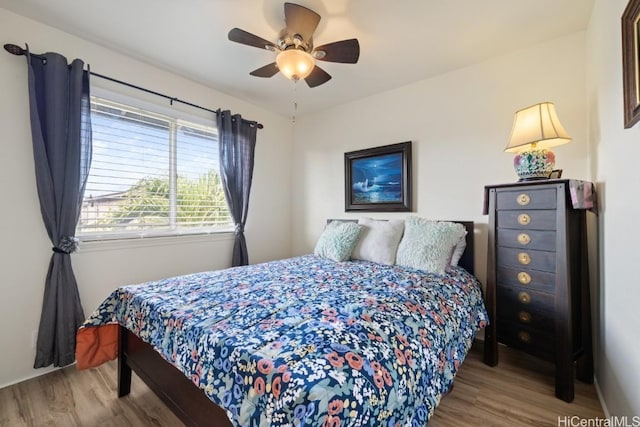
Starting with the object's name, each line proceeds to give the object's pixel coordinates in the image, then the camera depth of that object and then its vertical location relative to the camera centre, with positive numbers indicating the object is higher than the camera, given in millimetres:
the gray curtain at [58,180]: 1941 +247
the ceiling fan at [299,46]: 1715 +1111
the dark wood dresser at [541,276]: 1709 -439
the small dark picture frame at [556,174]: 1960 +272
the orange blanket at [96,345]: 1713 -850
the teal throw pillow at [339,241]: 2607 -283
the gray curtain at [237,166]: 3047 +538
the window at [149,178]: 2285 +336
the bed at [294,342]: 840 -518
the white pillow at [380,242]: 2445 -272
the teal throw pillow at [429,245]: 2117 -268
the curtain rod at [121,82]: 1851 +1120
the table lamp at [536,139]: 1809 +493
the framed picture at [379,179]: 2881 +376
